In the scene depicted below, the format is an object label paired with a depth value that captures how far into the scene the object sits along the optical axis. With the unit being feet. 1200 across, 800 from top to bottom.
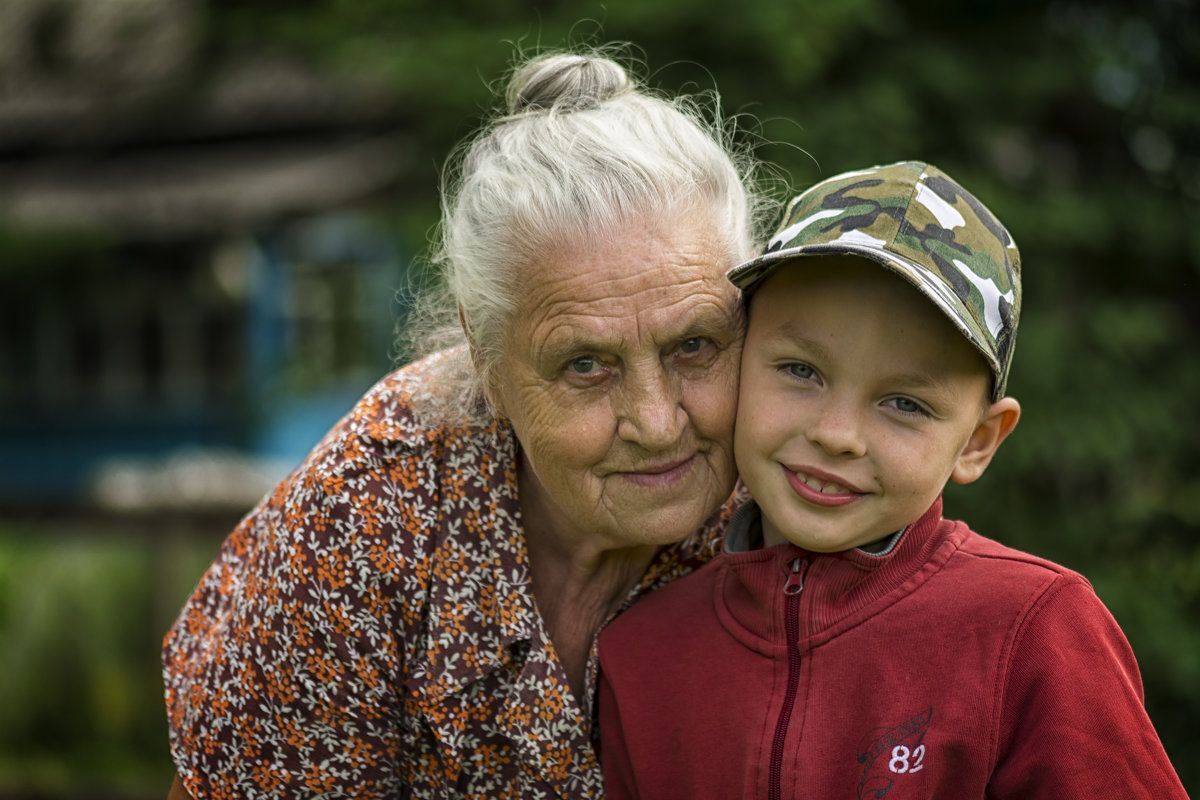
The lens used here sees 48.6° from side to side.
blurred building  27.91
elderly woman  7.55
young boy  6.36
